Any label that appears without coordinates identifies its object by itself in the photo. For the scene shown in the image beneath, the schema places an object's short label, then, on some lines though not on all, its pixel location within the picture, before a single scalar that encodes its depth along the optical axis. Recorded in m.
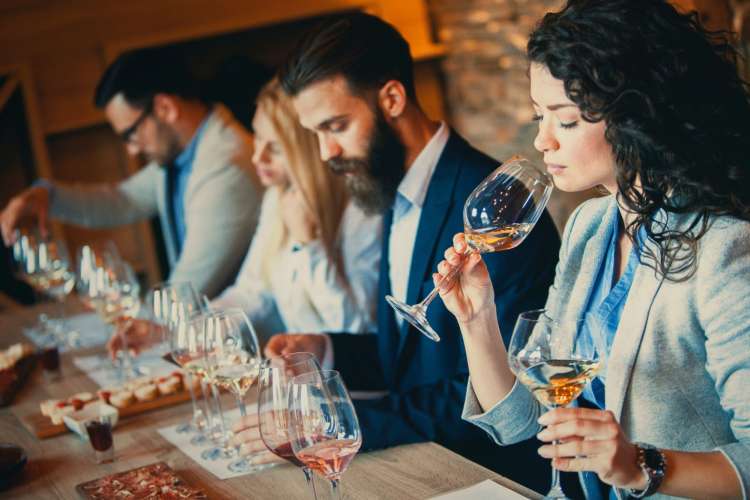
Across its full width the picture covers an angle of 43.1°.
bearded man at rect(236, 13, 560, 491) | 2.04
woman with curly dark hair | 1.39
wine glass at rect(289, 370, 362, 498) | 1.22
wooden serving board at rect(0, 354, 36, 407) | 2.33
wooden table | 1.47
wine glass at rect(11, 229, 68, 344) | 2.86
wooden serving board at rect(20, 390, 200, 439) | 2.01
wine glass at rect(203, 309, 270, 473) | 1.68
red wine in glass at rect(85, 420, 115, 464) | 1.79
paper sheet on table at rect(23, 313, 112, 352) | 2.84
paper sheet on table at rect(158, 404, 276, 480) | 1.65
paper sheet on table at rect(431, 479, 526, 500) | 1.35
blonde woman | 2.67
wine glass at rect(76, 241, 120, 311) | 2.48
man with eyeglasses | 3.52
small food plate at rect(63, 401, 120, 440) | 1.94
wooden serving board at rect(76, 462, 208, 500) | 1.55
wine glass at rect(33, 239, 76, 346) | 2.87
